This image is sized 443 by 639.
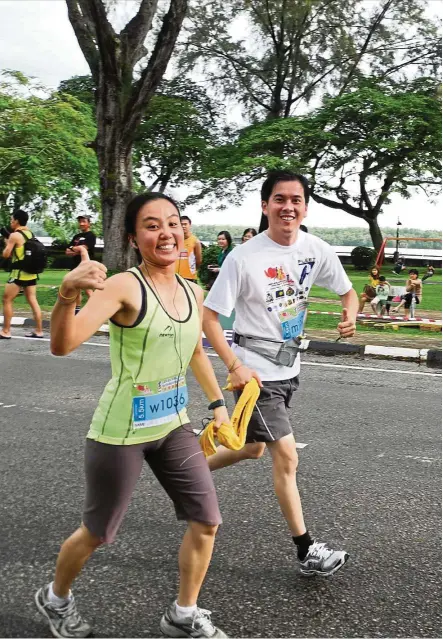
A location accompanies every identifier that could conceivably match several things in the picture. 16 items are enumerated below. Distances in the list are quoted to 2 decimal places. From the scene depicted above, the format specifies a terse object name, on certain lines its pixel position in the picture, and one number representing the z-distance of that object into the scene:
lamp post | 49.16
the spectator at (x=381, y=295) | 14.77
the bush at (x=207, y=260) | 20.75
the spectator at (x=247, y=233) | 11.33
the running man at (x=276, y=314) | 3.54
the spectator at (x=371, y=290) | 15.32
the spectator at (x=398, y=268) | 28.53
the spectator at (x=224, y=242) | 11.83
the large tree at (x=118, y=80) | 17.38
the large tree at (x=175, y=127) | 39.91
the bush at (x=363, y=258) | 41.00
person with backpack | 11.24
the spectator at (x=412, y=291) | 14.65
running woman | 2.75
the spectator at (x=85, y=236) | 11.88
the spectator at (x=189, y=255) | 11.66
